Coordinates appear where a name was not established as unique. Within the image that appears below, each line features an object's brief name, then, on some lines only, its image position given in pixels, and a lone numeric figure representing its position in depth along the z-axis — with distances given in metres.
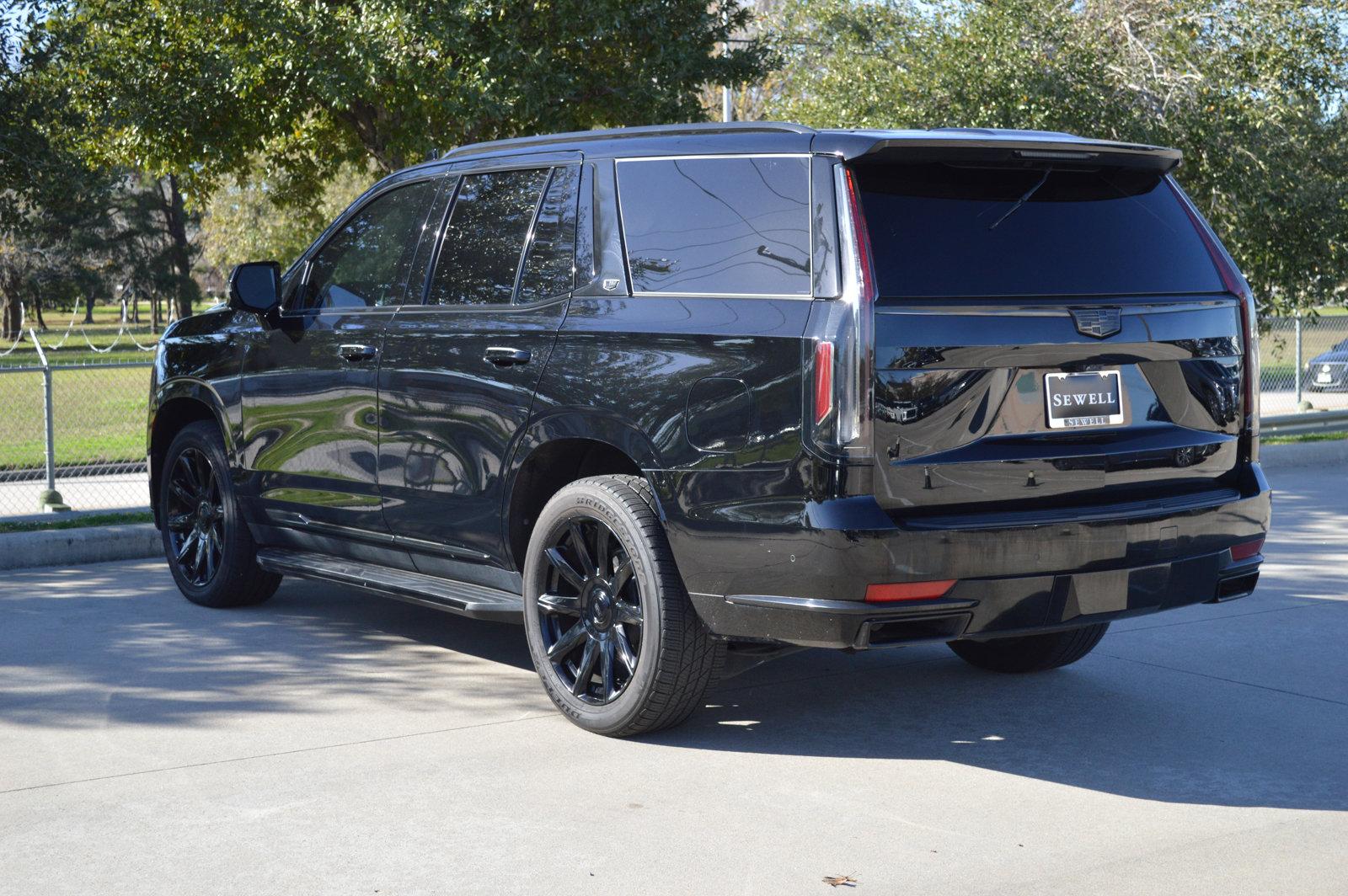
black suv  4.59
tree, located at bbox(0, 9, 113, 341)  10.67
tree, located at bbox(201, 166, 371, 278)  42.06
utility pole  26.38
